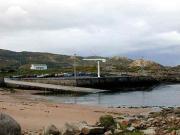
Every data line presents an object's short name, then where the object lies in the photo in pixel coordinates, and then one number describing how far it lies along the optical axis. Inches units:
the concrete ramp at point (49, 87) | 2247.5
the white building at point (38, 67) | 4790.3
